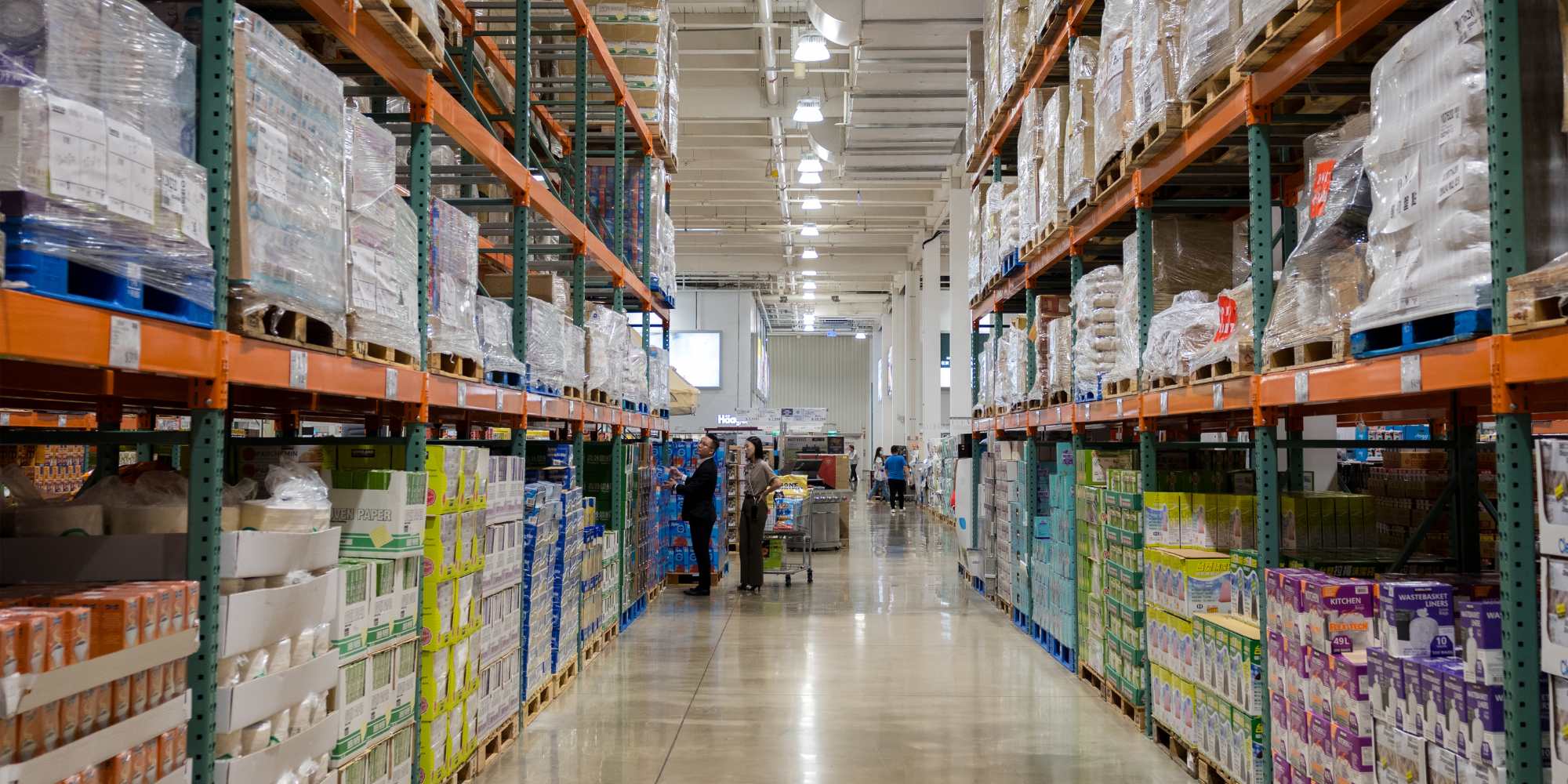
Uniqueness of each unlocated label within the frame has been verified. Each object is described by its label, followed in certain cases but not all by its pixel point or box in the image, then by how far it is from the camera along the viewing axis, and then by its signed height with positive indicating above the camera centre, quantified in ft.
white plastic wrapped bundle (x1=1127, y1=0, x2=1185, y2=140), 18.84 +7.01
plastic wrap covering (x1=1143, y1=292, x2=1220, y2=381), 18.85 +2.01
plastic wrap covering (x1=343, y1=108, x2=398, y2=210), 13.19 +3.67
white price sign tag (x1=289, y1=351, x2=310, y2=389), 11.41 +0.81
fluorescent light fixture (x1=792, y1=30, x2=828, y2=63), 40.29 +15.02
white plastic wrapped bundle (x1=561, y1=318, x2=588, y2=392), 24.67 +2.14
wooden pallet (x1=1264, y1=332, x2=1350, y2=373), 13.48 +1.22
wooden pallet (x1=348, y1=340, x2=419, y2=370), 13.23 +1.21
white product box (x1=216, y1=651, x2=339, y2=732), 9.86 -2.49
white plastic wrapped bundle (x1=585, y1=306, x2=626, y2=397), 27.20 +2.57
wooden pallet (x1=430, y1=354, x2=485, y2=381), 16.56 +1.26
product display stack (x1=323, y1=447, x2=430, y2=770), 12.65 -2.02
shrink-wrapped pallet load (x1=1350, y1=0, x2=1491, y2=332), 10.66 +2.86
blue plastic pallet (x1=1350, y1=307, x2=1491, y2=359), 10.73 +1.20
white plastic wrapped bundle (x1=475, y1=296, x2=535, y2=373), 19.22 +1.99
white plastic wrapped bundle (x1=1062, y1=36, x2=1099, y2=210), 24.34 +7.63
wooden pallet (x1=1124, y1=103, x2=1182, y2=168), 18.81 +5.67
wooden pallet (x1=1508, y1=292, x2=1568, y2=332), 9.53 +1.17
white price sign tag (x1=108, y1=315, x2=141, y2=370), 8.38 +0.82
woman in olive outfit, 39.55 -2.56
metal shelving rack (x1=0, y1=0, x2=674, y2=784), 9.16 +0.93
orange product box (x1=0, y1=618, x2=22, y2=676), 7.16 -1.39
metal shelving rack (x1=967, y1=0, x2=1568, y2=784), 10.09 +0.86
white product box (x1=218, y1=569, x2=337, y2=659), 9.96 -1.71
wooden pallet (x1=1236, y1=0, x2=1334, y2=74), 13.60 +5.55
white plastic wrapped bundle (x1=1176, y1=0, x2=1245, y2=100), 16.49 +6.48
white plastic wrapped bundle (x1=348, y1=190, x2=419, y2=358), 13.15 +2.23
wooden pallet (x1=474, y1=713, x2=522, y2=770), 18.12 -5.41
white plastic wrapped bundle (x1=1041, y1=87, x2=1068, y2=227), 26.30 +7.22
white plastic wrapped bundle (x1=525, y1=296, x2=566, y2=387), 22.27 +2.16
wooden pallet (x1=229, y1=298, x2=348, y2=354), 10.44 +1.26
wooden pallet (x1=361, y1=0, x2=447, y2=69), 13.28 +5.43
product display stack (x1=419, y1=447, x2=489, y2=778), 15.49 -2.52
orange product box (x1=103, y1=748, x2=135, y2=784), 8.22 -2.55
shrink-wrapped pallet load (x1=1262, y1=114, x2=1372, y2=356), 13.80 +2.60
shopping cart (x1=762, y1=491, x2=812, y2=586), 45.11 -3.70
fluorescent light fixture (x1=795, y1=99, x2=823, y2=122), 49.06 +15.43
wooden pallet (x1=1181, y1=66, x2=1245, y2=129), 16.38 +5.83
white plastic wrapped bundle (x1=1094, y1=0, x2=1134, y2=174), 21.43 +7.53
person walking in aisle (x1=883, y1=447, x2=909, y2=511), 87.97 -2.86
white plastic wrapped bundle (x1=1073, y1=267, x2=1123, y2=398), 24.64 +2.74
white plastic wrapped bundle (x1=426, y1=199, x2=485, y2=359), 16.53 +2.66
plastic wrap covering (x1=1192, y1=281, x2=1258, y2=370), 16.62 +1.81
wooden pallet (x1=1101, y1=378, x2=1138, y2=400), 22.25 +1.19
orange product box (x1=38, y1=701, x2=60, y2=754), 7.54 -2.03
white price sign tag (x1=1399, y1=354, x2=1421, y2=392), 11.49 +0.75
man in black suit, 37.68 -1.87
